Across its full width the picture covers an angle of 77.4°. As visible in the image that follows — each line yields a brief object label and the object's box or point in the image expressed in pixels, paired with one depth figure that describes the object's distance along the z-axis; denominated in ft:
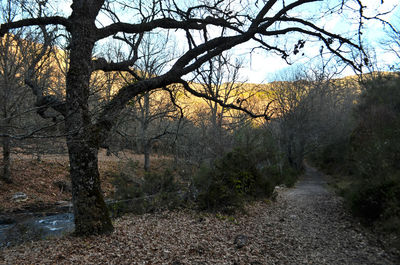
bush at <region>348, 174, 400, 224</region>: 18.71
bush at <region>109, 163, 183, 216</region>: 26.63
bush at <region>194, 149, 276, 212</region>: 25.99
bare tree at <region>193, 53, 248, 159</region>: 19.59
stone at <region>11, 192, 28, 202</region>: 39.43
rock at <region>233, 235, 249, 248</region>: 16.65
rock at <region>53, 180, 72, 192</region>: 47.99
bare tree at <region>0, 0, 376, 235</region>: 15.46
